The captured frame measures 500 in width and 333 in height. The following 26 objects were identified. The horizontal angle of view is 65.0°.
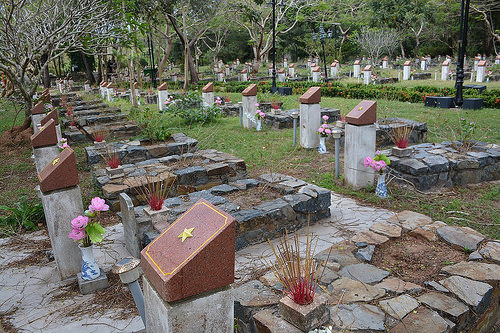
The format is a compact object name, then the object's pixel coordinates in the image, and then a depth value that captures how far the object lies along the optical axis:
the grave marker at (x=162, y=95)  15.18
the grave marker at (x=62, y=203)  3.75
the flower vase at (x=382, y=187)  5.85
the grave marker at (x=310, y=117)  8.52
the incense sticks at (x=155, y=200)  4.67
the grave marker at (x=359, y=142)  5.98
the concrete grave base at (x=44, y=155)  5.82
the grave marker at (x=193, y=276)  1.89
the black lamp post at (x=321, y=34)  18.61
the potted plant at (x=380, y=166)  5.72
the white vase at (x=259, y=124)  11.32
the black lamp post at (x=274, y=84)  18.62
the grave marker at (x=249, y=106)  11.21
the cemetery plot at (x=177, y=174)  5.91
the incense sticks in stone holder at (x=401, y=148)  6.50
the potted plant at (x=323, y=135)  8.17
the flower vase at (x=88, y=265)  3.78
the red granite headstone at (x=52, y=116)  7.68
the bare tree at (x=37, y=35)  8.87
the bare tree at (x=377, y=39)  26.86
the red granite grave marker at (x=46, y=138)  5.27
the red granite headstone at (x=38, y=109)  9.73
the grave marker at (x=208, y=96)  13.62
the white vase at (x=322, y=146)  8.50
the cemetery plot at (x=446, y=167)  6.11
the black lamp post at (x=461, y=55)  11.73
